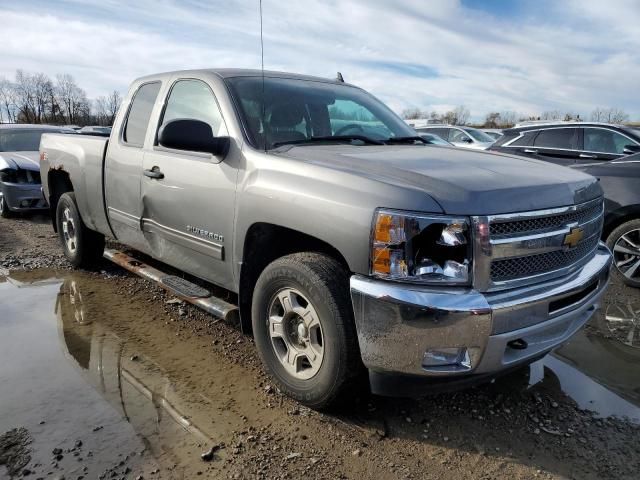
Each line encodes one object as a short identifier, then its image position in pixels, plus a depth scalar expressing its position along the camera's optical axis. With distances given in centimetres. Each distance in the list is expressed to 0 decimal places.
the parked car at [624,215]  520
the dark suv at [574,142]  712
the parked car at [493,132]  1998
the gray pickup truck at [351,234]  227
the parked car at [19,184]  829
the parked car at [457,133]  1461
